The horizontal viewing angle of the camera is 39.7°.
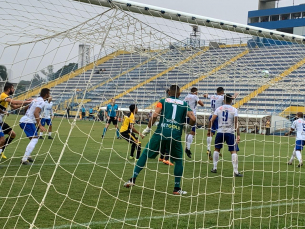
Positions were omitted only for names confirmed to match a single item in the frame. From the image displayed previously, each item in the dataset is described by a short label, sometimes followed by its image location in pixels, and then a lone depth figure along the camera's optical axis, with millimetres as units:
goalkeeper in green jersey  6723
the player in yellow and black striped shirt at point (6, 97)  8368
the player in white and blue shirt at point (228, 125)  8562
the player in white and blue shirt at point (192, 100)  11672
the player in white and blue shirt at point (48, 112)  15551
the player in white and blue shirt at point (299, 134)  11250
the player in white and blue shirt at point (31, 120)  8961
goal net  5430
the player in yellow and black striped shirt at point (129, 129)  10406
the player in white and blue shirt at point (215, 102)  10484
